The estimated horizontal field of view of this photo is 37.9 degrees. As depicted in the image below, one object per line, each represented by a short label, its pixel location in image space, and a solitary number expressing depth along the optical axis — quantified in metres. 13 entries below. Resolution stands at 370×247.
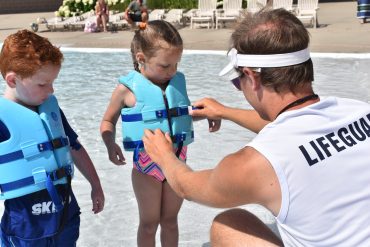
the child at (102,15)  17.06
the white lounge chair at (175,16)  17.61
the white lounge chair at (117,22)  18.11
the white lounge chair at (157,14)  17.52
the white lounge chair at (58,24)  18.59
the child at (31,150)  2.38
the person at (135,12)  16.58
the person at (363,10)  15.89
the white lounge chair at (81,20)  18.52
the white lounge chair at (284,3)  16.36
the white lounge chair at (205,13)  17.03
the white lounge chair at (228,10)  16.63
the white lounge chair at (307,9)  15.63
